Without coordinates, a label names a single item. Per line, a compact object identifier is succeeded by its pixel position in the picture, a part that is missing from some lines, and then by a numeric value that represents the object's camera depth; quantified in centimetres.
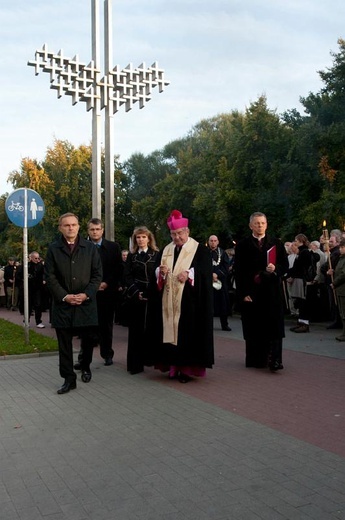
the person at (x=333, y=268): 1245
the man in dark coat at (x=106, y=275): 869
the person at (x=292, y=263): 1301
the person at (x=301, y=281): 1216
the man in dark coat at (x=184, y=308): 737
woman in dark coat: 802
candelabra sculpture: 1500
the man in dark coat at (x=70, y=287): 686
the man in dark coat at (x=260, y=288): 798
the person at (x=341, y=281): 1095
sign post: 1067
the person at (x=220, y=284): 1287
